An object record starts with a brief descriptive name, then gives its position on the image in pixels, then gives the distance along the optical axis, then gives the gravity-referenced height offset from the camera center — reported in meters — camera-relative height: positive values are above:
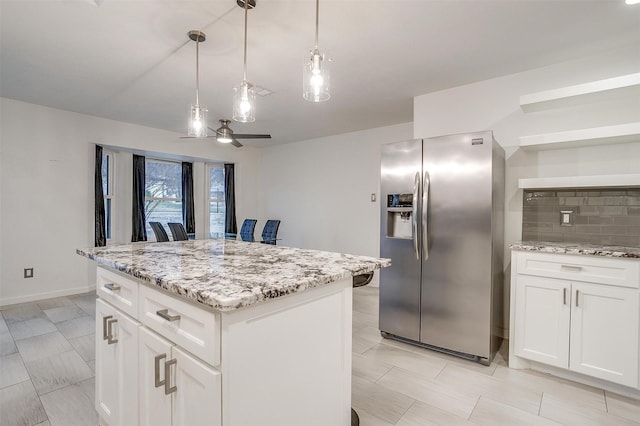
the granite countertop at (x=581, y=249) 1.96 -0.27
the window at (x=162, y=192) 5.45 +0.27
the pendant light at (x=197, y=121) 2.56 +0.73
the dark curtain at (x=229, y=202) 6.25 +0.11
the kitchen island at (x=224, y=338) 0.93 -0.48
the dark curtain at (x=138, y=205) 5.07 +0.03
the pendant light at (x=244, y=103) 2.06 +0.73
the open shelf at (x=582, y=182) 2.21 +0.22
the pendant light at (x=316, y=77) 1.66 +0.74
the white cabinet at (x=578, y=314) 1.95 -0.71
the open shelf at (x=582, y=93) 2.17 +0.89
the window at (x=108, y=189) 4.77 +0.28
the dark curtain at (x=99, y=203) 4.45 +0.05
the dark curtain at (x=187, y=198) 5.82 +0.18
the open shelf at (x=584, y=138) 2.18 +0.55
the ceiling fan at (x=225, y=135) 3.47 +0.86
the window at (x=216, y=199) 6.29 +0.18
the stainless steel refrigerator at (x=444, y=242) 2.41 -0.28
